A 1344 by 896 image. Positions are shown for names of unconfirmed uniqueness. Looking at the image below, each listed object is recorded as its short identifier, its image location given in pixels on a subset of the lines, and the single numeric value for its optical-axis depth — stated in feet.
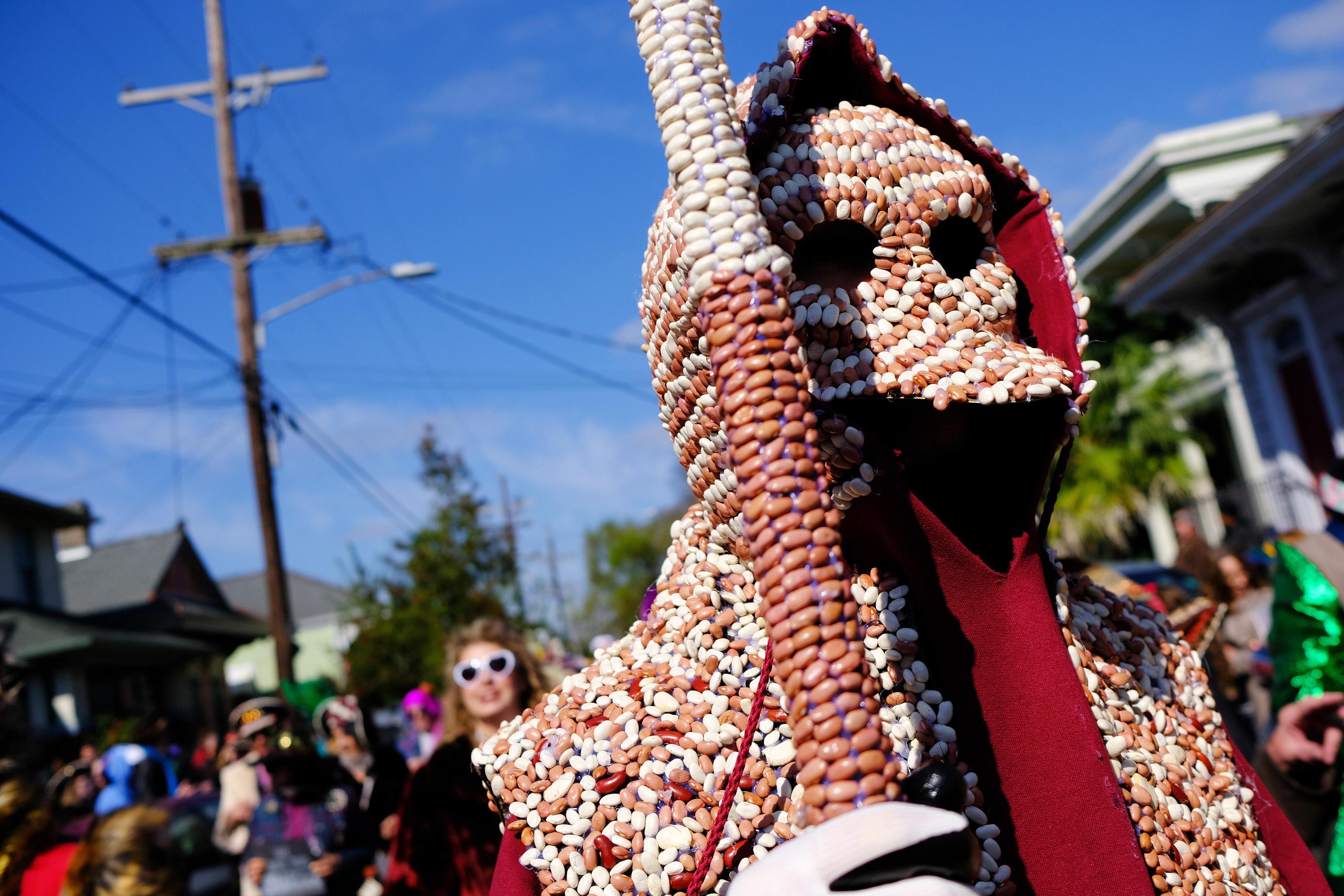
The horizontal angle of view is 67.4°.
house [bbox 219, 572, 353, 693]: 142.82
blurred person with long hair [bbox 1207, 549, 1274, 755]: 19.77
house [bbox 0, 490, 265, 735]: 59.88
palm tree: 53.72
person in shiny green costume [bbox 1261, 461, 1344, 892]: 7.41
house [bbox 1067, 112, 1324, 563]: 52.90
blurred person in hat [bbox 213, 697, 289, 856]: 23.57
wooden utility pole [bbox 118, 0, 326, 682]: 39.93
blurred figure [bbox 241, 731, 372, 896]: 18.11
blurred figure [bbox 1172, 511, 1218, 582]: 23.47
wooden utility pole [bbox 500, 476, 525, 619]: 66.90
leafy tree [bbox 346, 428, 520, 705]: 57.77
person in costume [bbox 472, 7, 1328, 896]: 3.95
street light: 42.80
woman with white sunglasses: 8.09
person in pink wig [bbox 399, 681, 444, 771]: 24.53
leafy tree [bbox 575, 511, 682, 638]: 193.67
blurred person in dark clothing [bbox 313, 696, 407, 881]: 16.71
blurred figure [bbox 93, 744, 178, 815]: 21.16
